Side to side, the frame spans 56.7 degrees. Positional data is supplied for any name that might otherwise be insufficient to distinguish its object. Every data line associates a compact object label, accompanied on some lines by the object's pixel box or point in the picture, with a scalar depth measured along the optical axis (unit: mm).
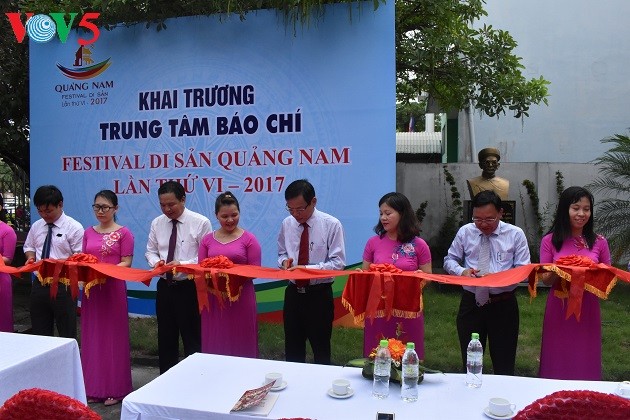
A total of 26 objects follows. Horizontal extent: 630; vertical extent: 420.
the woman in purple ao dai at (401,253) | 3768
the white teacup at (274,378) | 2604
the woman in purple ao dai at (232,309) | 4023
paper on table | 2324
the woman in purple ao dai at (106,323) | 4297
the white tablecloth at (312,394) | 2344
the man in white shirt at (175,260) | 4160
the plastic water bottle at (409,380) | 2463
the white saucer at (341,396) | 2465
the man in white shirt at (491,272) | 3641
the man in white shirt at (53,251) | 4469
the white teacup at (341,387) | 2480
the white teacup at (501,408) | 2260
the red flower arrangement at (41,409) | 1452
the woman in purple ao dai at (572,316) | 3551
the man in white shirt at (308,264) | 3941
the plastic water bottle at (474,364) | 2639
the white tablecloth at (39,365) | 2920
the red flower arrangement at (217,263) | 3828
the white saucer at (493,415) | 2240
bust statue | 6855
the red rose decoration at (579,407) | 1446
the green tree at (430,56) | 6383
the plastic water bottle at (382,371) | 2496
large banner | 5668
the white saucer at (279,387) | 2565
